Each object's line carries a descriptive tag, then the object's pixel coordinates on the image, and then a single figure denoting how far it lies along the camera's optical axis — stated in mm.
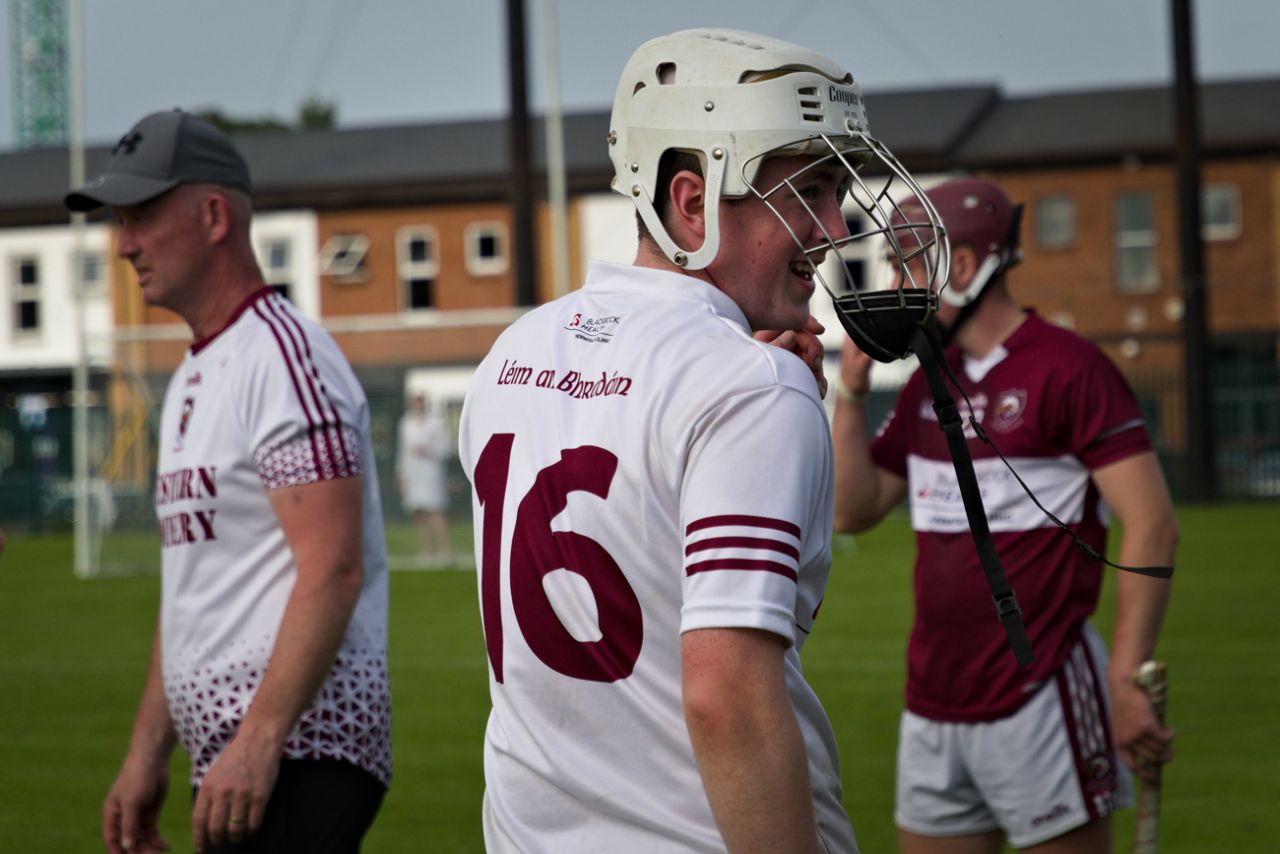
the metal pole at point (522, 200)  28844
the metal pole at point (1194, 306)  29250
